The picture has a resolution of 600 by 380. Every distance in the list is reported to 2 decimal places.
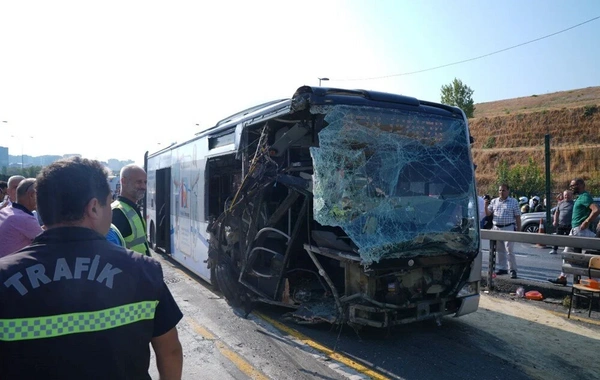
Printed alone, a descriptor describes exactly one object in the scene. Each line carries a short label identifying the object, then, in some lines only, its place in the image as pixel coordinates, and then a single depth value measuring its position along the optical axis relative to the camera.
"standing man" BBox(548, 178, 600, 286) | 8.34
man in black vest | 1.60
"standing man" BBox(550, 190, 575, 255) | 10.44
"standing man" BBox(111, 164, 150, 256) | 4.02
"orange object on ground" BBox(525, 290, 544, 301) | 7.67
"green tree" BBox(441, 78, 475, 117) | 67.75
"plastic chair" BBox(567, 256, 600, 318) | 6.54
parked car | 17.28
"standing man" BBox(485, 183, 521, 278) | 9.29
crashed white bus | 5.27
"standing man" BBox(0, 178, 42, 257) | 3.94
